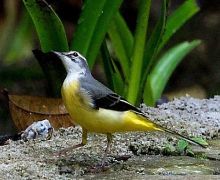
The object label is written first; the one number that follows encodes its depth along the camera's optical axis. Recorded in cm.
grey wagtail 699
